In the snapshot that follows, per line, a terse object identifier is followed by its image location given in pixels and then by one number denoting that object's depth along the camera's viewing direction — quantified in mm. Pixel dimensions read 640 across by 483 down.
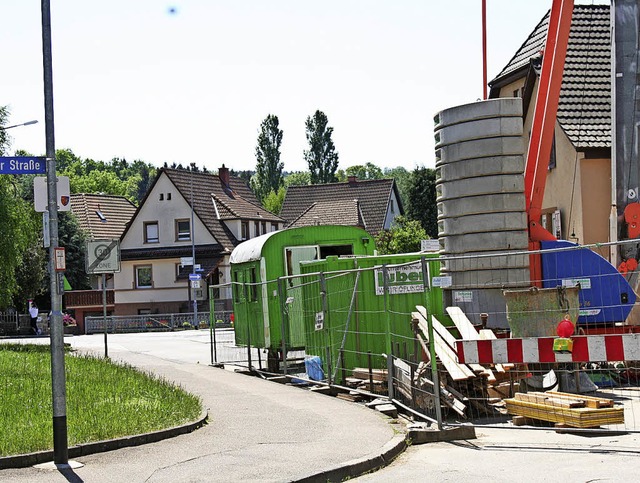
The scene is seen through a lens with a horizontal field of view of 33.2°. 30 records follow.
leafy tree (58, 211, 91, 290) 70938
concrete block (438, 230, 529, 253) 16547
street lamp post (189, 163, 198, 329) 60247
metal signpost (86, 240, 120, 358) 26719
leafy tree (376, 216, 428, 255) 59188
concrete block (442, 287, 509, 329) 16219
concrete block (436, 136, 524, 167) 16656
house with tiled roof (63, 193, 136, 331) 76375
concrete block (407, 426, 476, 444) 11883
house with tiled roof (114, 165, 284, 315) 71375
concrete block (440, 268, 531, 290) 16172
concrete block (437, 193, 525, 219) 16625
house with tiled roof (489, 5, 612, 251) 25609
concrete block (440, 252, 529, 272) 16219
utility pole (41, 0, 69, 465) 10734
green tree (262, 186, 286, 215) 125375
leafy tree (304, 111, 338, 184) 129500
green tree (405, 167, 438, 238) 78188
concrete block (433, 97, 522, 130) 16672
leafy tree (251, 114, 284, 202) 129625
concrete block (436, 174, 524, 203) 16641
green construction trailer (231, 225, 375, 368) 22000
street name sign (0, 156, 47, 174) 10875
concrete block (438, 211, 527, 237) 16609
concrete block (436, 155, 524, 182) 16641
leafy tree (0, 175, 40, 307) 33375
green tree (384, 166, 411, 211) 80812
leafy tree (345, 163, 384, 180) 184625
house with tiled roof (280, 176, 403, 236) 80438
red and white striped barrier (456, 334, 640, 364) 11453
